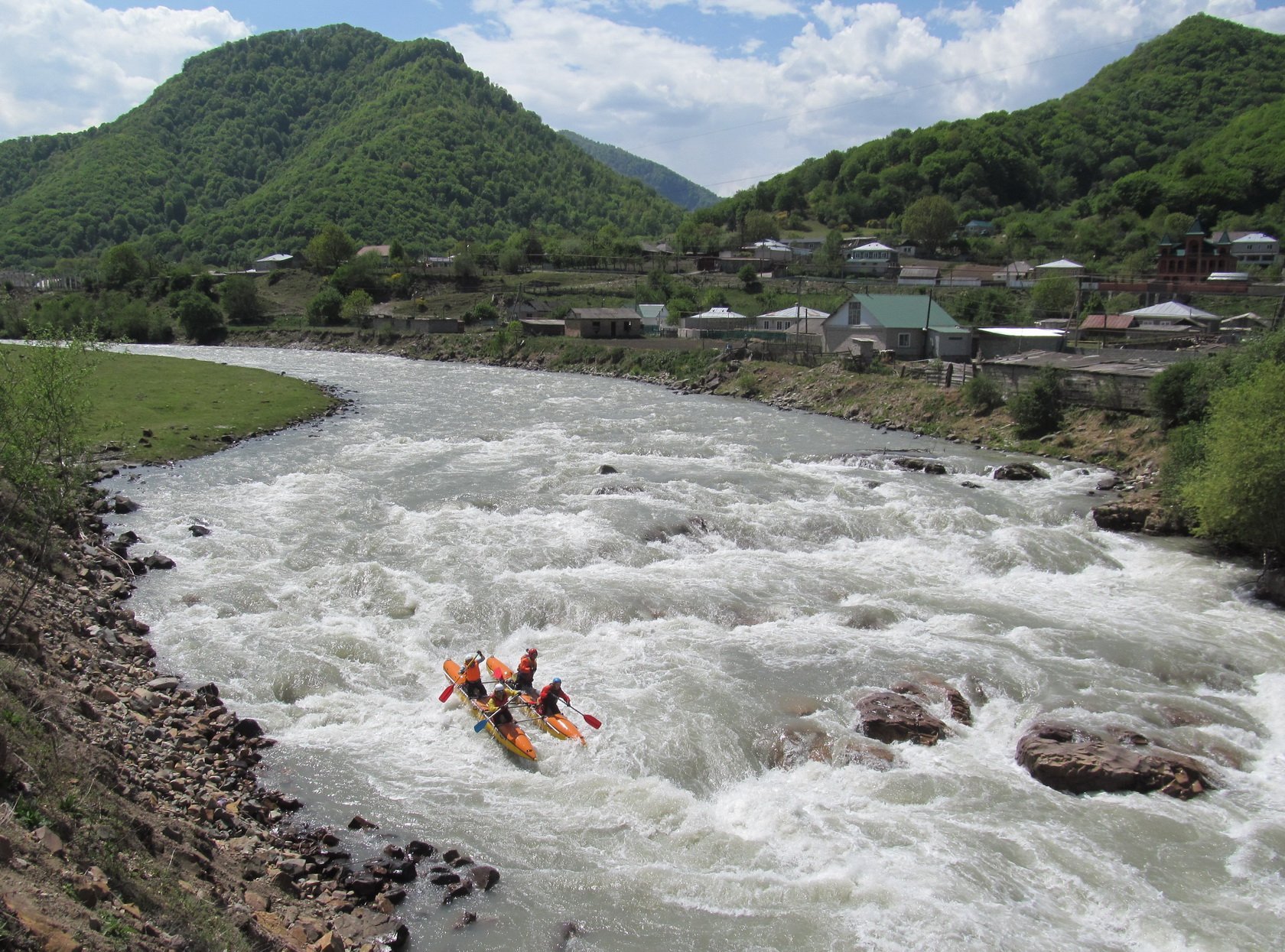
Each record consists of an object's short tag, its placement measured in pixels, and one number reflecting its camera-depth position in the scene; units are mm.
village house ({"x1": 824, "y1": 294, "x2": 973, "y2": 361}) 57969
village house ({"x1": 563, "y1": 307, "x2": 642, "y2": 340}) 83062
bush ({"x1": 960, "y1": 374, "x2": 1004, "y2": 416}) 43344
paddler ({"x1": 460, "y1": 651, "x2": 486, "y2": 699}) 16453
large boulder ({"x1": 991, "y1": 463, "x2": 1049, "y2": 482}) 33844
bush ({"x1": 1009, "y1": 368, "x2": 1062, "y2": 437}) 39750
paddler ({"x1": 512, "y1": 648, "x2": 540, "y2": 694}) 16531
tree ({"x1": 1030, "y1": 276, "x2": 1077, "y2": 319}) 84125
